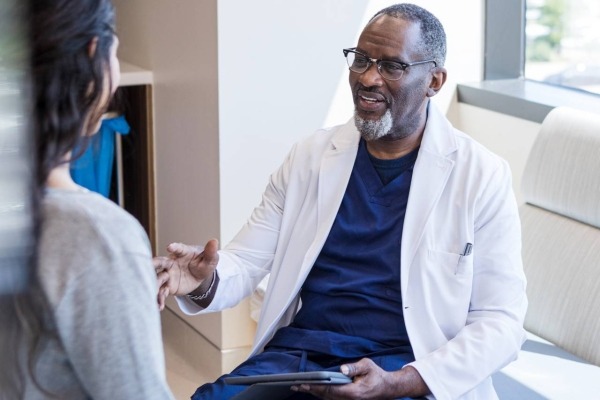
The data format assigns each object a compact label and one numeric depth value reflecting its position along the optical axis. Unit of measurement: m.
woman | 1.60
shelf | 5.12
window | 4.79
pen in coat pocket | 3.15
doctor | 3.10
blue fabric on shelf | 5.28
